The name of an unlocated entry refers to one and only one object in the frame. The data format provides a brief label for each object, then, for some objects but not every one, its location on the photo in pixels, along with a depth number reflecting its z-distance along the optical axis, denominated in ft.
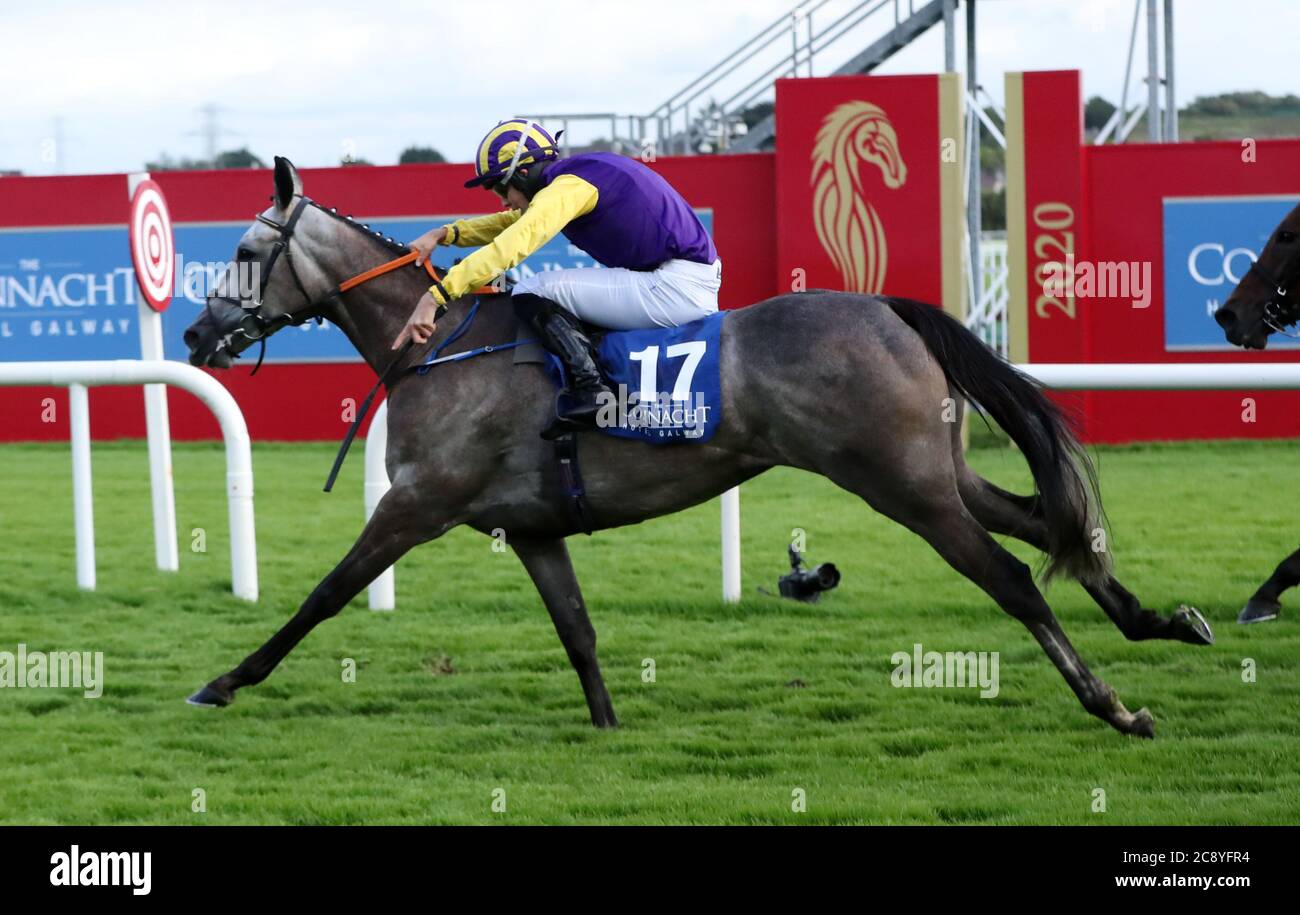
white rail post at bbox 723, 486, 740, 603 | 44.93
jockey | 31.53
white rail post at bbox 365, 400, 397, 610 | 43.65
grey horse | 30.68
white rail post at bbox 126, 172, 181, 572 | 51.55
